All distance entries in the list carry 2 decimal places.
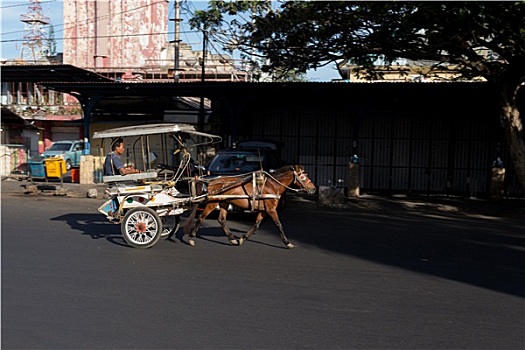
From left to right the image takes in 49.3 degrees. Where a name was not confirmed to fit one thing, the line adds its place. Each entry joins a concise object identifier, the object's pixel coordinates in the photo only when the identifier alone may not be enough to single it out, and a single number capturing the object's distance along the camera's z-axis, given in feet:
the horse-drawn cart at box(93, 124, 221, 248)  35.96
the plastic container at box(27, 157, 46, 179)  80.82
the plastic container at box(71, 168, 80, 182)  84.33
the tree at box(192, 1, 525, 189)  50.70
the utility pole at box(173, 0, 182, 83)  100.48
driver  37.01
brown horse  36.94
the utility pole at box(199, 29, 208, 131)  83.71
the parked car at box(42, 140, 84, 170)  102.42
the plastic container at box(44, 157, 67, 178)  74.54
